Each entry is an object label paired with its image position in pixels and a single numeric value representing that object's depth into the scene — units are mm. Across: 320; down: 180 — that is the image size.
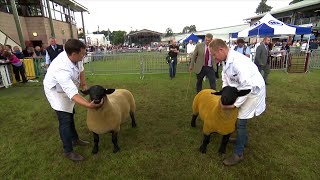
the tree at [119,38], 83875
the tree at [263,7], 105312
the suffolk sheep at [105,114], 3338
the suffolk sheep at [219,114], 3182
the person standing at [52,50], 8734
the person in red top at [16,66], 10078
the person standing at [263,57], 9047
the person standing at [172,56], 11312
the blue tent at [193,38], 23719
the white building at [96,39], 43750
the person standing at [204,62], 6586
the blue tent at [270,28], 13000
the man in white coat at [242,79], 3234
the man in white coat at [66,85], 3215
